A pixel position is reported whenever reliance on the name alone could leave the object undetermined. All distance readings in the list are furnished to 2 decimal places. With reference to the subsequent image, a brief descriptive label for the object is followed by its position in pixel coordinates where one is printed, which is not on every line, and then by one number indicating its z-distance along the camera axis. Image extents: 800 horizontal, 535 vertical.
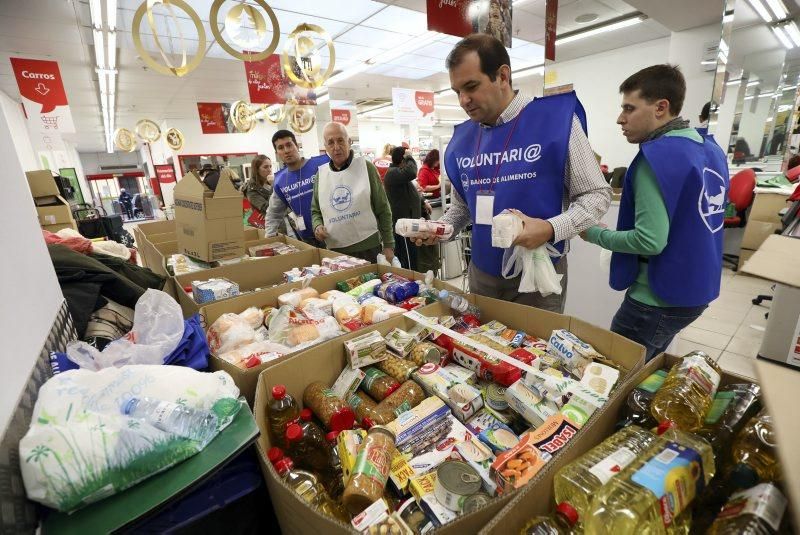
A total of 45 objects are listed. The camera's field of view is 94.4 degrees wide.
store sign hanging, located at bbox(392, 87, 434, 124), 8.62
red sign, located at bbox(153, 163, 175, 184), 14.38
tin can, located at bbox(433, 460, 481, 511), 0.78
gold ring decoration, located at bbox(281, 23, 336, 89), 2.87
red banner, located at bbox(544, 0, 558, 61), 3.39
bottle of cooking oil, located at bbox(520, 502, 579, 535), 0.63
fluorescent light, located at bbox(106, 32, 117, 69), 5.02
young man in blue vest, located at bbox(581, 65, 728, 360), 1.40
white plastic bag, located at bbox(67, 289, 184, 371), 1.07
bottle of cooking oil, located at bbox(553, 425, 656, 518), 0.69
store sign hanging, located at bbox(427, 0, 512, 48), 2.90
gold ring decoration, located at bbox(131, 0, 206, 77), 2.06
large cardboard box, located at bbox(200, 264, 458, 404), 1.13
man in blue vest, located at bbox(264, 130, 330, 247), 3.09
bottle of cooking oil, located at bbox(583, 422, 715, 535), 0.60
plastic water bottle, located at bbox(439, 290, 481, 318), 1.55
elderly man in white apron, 2.77
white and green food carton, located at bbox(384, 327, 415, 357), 1.34
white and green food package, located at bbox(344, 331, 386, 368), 1.30
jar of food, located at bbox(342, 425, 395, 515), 0.79
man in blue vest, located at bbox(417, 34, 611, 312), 1.43
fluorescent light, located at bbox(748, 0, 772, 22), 5.36
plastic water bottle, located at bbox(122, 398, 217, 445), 0.78
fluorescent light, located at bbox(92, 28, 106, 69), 4.99
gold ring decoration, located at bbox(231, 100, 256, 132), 6.70
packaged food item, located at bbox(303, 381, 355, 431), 1.04
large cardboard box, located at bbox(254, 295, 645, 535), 0.67
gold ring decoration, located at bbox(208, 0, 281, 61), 2.21
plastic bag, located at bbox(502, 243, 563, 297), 1.38
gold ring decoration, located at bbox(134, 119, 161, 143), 8.03
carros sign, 5.11
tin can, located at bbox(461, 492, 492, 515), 0.77
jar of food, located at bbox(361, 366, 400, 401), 1.20
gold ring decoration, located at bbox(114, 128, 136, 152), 8.89
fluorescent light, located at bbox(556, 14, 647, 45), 6.70
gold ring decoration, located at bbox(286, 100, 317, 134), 6.76
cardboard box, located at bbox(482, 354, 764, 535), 0.65
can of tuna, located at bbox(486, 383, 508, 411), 1.11
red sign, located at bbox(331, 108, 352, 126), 10.11
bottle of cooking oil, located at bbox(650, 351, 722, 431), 0.87
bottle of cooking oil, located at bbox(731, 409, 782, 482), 0.67
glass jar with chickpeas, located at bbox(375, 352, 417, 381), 1.24
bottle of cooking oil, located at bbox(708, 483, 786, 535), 0.54
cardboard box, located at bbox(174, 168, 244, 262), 2.33
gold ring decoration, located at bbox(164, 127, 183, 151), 9.72
